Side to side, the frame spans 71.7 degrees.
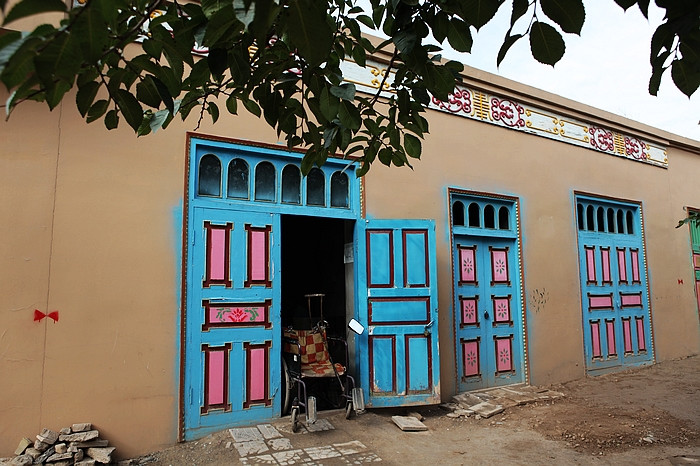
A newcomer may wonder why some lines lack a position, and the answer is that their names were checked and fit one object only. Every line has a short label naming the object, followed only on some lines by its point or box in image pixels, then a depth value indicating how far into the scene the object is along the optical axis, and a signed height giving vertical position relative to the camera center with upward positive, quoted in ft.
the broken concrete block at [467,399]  17.46 -4.18
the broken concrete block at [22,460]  10.82 -3.83
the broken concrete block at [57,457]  11.10 -3.85
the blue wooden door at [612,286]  22.98 -0.14
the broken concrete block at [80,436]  11.54 -3.54
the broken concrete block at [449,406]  17.11 -4.31
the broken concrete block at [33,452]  11.12 -3.74
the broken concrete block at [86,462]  11.32 -4.06
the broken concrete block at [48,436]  11.32 -3.45
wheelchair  14.29 -2.65
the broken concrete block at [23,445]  11.23 -3.62
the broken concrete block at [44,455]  11.06 -3.81
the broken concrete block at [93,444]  11.62 -3.77
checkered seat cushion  15.39 -2.27
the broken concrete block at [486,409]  16.53 -4.32
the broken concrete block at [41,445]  11.24 -3.62
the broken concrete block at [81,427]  11.83 -3.38
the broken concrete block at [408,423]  14.90 -4.30
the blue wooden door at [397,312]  15.78 -0.88
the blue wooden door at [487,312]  19.04 -1.14
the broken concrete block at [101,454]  11.62 -3.99
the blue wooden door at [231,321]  13.69 -1.00
